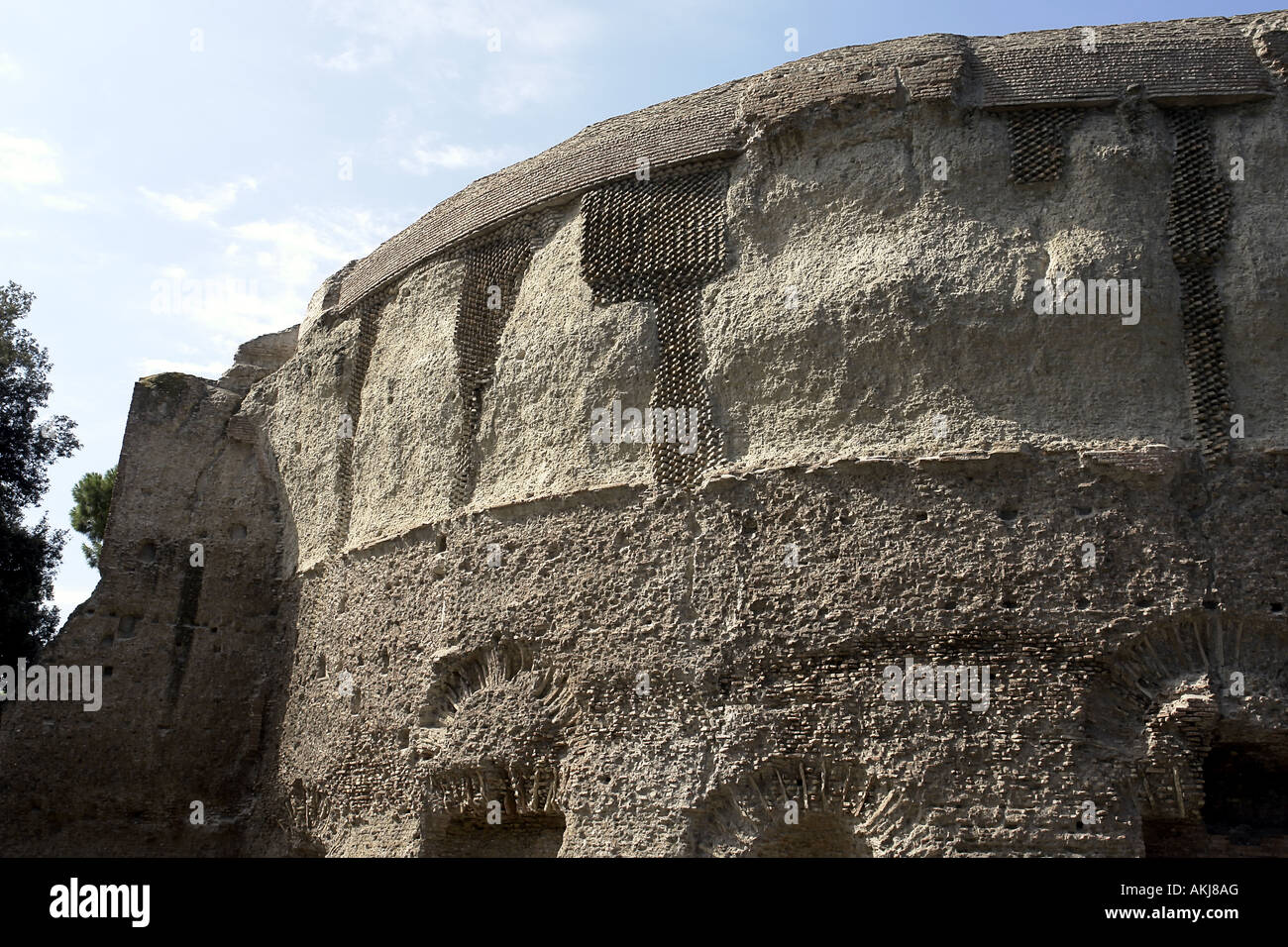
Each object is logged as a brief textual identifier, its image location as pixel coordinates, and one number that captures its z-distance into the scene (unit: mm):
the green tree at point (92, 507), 19125
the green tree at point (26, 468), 13750
